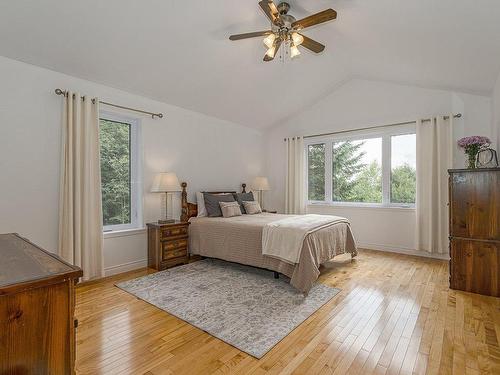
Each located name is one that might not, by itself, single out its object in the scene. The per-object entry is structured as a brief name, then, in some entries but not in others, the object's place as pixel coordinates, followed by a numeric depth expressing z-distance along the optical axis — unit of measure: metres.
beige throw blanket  2.95
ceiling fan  2.29
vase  3.03
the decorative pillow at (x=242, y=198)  4.70
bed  2.90
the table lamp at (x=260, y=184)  5.41
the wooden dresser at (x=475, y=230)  2.78
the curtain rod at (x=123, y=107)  2.97
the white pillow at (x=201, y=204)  4.29
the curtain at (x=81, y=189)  2.99
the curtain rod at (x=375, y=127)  3.98
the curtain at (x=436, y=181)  4.04
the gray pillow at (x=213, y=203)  4.26
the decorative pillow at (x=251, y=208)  4.61
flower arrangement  2.99
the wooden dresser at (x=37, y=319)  0.90
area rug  2.12
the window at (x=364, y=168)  4.56
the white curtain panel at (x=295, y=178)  5.52
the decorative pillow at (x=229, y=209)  4.21
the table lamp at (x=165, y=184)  3.74
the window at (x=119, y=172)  3.59
